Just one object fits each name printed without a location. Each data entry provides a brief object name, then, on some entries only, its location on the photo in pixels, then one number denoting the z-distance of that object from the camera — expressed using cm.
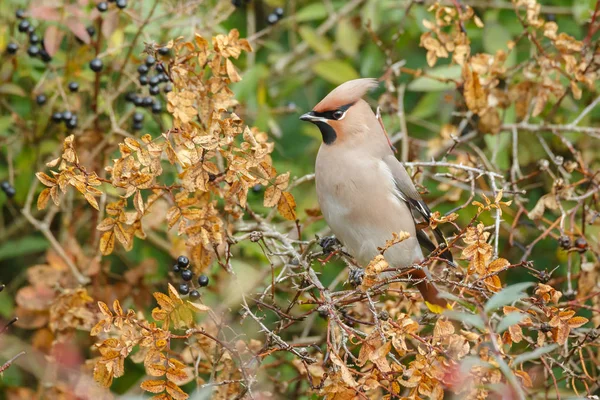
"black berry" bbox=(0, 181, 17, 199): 827
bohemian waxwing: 729
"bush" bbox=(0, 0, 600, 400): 530
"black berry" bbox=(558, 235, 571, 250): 679
